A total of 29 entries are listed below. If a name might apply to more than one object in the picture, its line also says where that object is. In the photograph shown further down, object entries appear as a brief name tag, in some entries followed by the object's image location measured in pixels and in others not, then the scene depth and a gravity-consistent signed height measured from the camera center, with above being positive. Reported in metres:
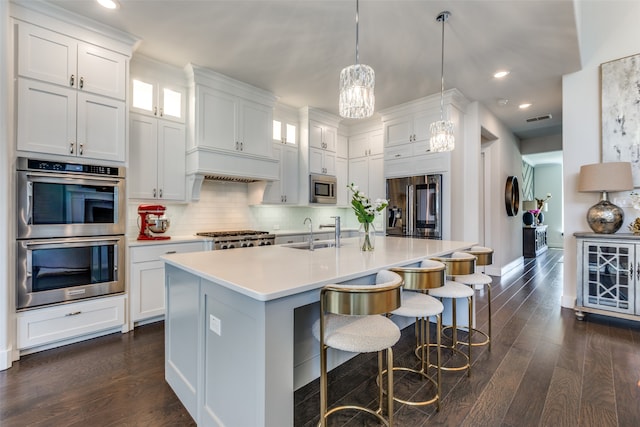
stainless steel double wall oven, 2.39 -0.18
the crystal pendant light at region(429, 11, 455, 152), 2.89 +0.78
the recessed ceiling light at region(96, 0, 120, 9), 2.38 +1.73
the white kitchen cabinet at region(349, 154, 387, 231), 5.30 +0.72
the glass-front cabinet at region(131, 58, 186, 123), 3.28 +1.45
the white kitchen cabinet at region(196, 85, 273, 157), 3.61 +1.20
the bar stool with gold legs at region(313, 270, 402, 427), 1.31 -0.60
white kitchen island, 1.22 -0.57
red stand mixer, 3.21 -0.11
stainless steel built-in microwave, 5.00 +0.42
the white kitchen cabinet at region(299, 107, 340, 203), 4.93 +1.20
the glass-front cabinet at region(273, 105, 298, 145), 4.70 +1.45
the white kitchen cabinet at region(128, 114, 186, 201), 3.23 +0.62
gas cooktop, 3.55 -0.34
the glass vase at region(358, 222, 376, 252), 2.40 -0.22
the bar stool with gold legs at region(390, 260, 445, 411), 1.74 -0.60
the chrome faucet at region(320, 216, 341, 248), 2.62 -0.19
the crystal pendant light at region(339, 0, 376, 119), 2.06 +0.89
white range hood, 3.55 +1.08
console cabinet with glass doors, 2.98 -0.66
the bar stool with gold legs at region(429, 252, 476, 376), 2.14 -0.58
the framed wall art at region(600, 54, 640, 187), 3.20 +1.16
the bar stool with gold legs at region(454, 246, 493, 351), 2.50 -0.57
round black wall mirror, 5.80 +0.37
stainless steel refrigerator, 4.21 +0.10
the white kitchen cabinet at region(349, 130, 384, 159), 5.43 +1.34
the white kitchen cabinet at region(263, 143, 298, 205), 4.54 +0.56
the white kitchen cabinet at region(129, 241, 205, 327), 2.95 -0.73
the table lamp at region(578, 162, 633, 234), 3.08 +0.30
